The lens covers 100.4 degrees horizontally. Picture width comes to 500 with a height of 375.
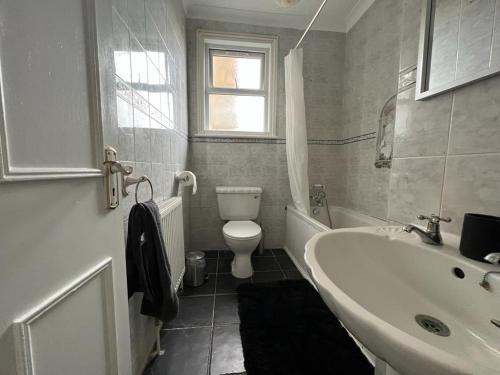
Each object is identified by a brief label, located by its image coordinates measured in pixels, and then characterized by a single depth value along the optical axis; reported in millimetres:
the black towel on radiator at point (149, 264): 791
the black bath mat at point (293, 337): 994
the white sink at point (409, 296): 311
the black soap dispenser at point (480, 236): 534
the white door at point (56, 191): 288
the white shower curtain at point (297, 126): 1891
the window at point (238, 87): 2115
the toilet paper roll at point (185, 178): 1523
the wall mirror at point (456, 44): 608
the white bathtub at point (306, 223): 1718
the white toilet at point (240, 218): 1672
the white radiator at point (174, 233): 1118
